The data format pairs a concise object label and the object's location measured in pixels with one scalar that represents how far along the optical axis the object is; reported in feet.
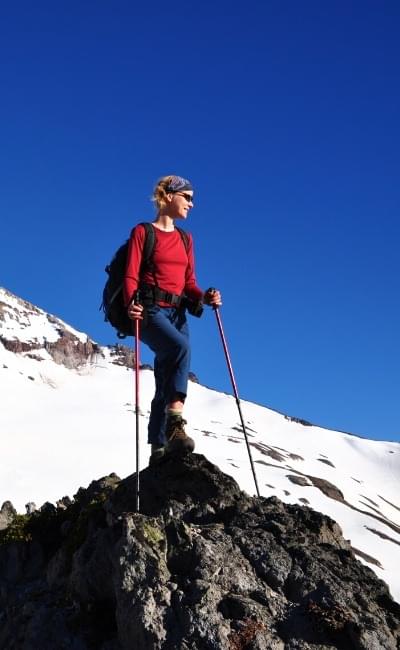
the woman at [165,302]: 26.63
